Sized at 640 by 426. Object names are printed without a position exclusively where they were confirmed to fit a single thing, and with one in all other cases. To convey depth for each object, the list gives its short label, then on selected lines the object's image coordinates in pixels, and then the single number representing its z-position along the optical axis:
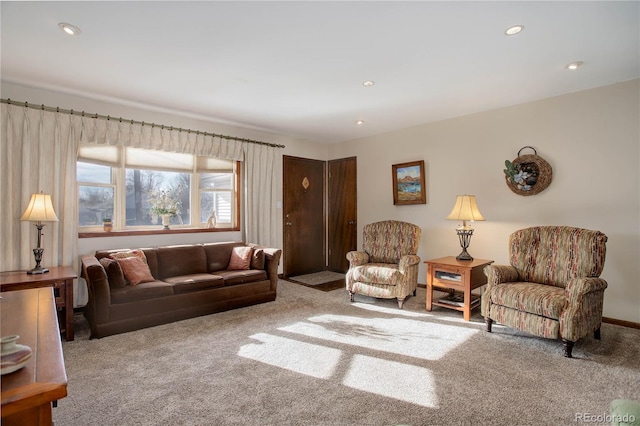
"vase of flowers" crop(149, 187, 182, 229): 4.52
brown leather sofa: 3.17
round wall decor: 3.96
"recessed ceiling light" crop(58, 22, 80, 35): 2.44
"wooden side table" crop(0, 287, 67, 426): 0.87
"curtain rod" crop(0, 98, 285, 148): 3.50
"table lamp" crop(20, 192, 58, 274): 3.20
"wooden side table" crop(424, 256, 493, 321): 3.67
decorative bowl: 0.98
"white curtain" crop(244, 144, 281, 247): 5.29
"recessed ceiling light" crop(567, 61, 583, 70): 3.08
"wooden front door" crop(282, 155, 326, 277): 6.00
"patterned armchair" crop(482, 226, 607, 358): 2.75
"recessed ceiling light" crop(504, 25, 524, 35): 2.47
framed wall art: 5.14
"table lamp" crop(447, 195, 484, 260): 4.04
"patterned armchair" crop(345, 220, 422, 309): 4.14
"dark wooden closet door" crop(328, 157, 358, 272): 6.23
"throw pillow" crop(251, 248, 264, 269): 4.39
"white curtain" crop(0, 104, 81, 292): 3.42
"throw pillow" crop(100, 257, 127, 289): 3.25
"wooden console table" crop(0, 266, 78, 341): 2.97
